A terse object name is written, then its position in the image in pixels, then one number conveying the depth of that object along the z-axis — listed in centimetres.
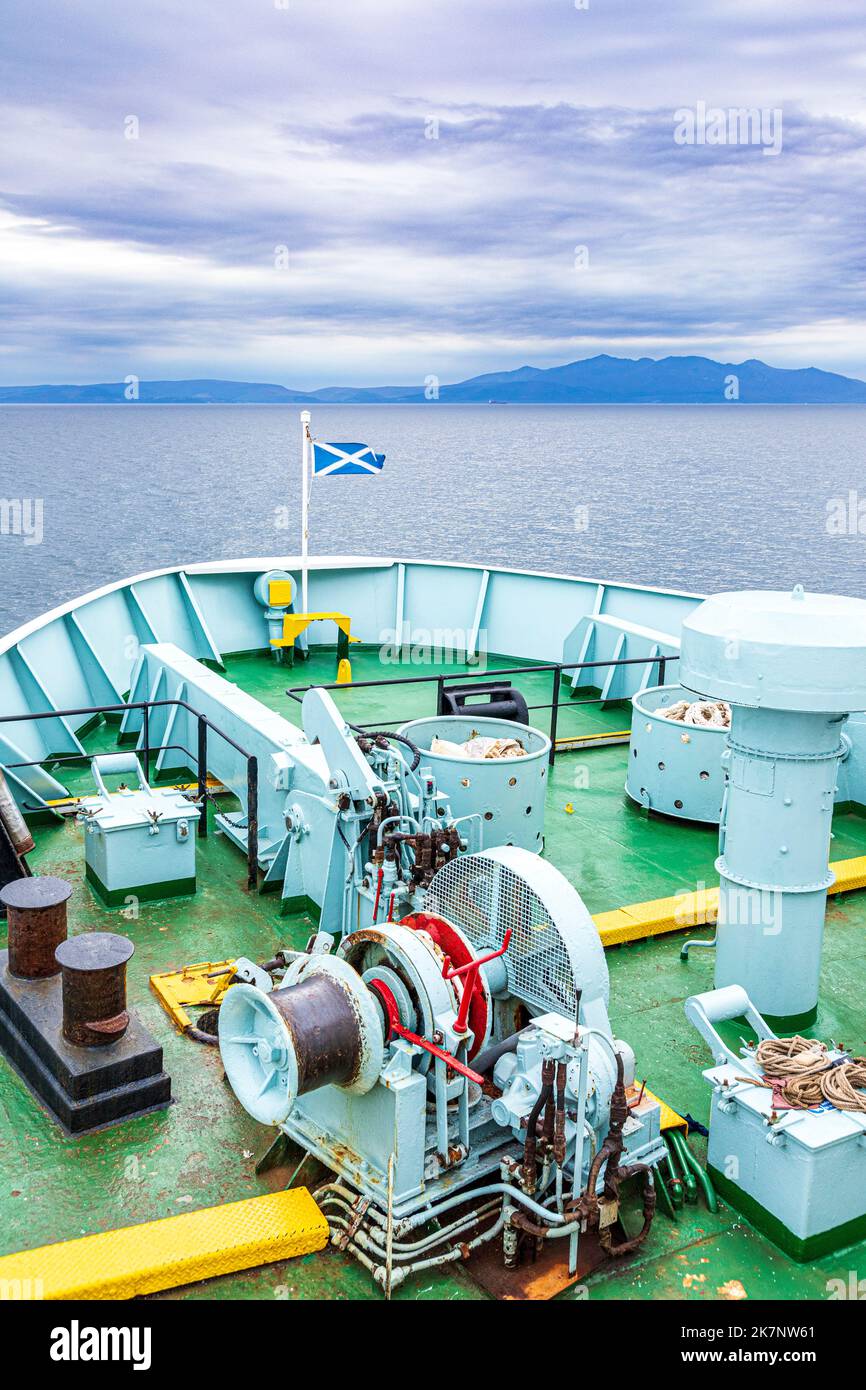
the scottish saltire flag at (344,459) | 1334
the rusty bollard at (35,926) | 589
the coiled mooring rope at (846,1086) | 470
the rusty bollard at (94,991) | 531
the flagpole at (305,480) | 1310
